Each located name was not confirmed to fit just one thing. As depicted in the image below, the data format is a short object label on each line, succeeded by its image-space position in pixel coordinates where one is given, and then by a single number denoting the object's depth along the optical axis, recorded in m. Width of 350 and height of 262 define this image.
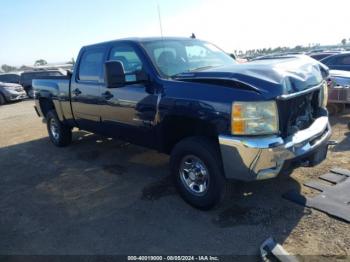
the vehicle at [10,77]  22.83
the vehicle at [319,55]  13.13
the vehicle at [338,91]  7.44
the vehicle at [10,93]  17.98
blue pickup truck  3.13
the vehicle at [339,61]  10.21
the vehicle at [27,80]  20.18
